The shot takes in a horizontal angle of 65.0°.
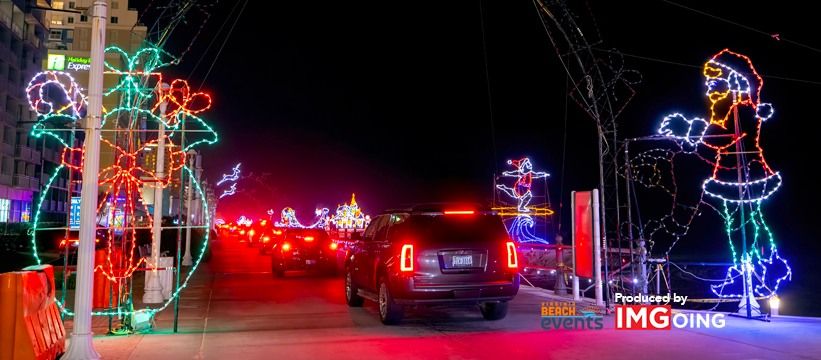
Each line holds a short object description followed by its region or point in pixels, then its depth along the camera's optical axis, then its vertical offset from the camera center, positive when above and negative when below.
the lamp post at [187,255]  24.23 -1.17
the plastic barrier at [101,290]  11.27 -1.17
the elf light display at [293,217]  86.21 +1.38
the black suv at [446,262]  10.06 -0.53
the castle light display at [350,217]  69.33 +1.13
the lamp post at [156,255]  13.11 -0.60
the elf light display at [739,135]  11.12 +1.74
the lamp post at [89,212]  7.30 +0.14
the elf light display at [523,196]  29.16 +1.51
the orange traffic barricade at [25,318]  6.81 -1.03
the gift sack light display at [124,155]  9.48 +1.10
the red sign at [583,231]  12.30 -0.02
